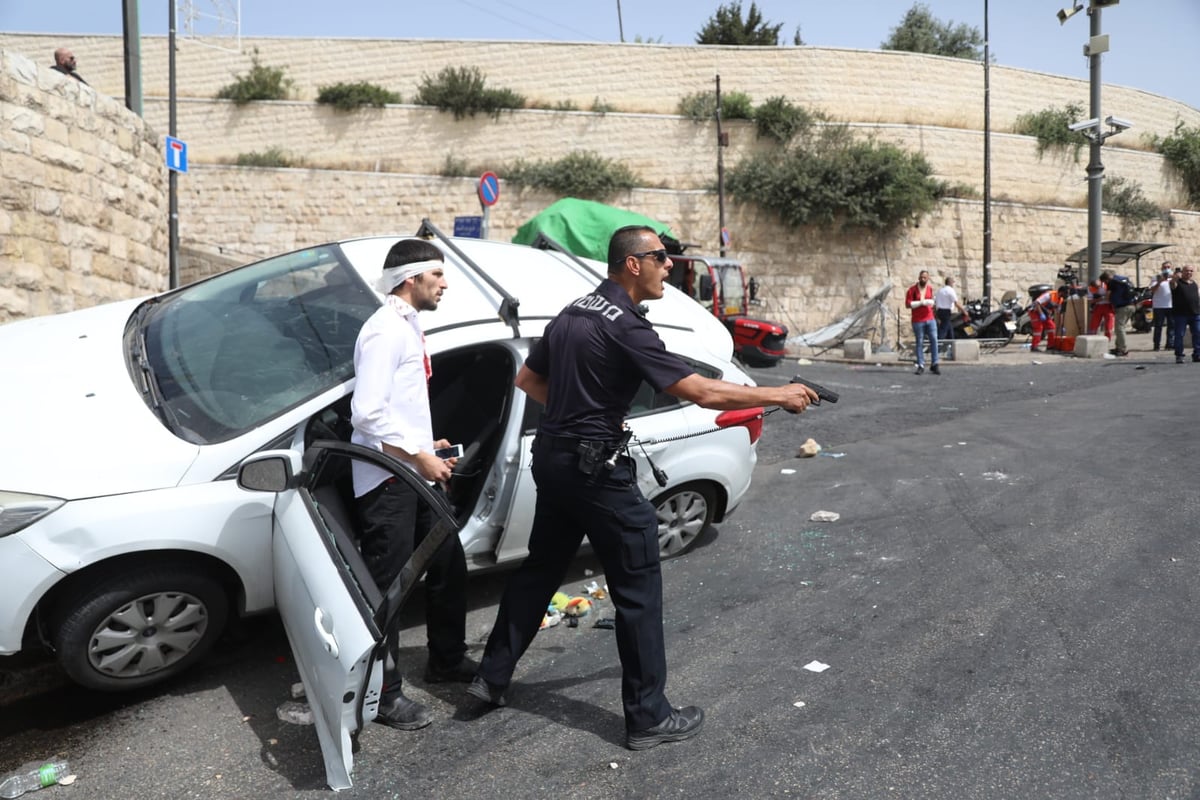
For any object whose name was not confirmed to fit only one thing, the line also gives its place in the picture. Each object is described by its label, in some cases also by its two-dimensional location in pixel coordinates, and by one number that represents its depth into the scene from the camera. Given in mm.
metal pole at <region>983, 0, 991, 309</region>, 26656
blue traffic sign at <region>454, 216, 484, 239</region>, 12820
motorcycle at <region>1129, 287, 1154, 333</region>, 21766
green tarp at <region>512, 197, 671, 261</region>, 15070
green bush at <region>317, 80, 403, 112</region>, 29078
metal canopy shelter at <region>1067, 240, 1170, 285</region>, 20906
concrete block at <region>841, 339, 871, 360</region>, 17875
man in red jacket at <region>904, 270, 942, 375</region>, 13945
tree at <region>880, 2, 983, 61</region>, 50062
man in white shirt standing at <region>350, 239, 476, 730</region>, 3250
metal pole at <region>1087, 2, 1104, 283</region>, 17734
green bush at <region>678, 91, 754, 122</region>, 29484
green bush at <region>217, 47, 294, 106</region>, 29109
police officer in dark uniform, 3129
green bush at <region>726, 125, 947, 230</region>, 27344
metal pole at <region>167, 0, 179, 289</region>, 14859
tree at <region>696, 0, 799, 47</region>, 45312
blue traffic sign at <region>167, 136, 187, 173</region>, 10727
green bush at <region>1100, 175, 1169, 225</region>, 30703
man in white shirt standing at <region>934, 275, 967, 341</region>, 16484
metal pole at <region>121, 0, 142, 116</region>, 10758
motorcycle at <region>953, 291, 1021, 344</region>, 19719
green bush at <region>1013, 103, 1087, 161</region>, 30391
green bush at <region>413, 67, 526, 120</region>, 29344
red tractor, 15984
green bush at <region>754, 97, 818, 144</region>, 29312
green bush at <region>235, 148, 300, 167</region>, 28516
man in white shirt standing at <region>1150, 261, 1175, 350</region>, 17406
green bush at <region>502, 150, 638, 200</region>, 28484
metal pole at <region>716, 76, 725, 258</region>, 28281
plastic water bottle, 2854
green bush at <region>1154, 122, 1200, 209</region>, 32188
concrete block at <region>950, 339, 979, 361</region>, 16672
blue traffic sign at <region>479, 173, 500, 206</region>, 12258
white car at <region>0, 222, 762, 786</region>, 3068
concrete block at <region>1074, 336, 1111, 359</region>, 16928
